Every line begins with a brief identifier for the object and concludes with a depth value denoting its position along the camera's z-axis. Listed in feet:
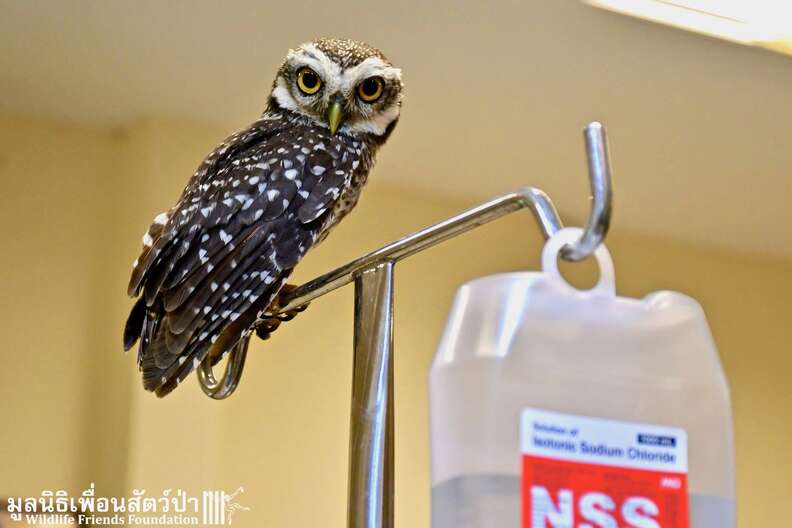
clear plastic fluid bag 1.59
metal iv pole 1.98
